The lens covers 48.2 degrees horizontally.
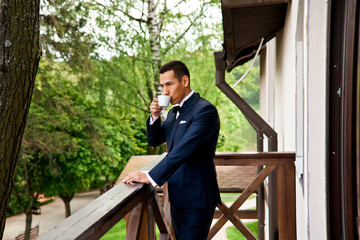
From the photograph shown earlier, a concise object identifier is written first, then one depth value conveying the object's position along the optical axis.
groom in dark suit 2.05
